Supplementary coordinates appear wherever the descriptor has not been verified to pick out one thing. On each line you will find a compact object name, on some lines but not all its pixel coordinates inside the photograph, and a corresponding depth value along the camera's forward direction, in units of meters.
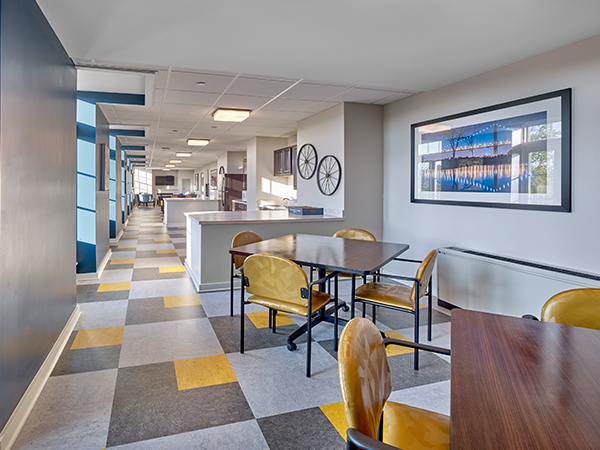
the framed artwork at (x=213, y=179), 15.98
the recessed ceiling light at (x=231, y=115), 5.59
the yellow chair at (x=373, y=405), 1.00
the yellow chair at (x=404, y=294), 2.70
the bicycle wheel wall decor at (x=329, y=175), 5.40
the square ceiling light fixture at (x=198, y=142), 8.90
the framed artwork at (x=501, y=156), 3.17
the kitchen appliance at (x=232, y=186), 11.89
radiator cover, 2.99
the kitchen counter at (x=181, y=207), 11.58
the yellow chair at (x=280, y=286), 2.48
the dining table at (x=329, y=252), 2.59
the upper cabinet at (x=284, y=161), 7.58
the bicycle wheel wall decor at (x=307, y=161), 6.04
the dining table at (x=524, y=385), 0.82
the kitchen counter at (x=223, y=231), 4.61
